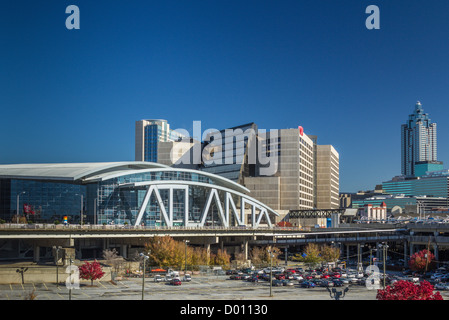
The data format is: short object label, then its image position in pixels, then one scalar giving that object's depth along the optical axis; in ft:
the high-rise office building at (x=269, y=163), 550.36
